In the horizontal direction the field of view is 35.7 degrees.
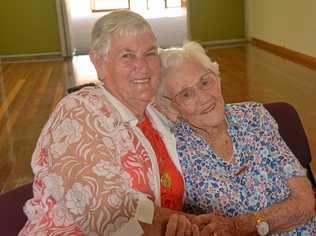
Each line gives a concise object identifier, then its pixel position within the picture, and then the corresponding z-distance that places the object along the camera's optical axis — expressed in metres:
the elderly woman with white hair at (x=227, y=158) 1.53
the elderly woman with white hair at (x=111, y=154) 1.21
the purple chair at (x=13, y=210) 1.33
